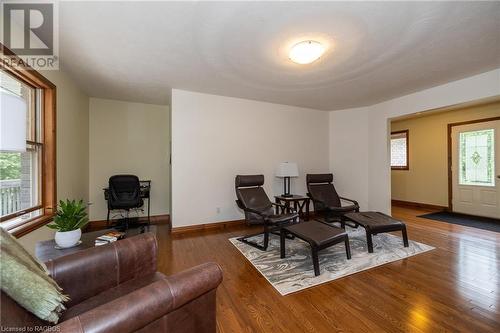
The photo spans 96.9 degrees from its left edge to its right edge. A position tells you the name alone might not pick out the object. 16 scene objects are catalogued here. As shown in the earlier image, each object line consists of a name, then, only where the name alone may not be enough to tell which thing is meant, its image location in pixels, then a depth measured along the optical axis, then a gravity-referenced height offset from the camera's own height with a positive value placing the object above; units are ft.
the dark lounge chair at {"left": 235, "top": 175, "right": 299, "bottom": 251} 10.32 -2.17
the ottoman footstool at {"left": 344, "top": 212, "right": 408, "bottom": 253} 9.57 -2.52
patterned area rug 7.48 -3.71
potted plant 5.75 -1.49
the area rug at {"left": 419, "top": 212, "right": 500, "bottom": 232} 13.48 -3.56
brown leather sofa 2.69 -1.97
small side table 13.53 -2.11
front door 14.82 -0.15
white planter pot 5.72 -1.82
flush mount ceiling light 7.57 +4.10
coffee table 5.32 -2.06
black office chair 12.66 -1.46
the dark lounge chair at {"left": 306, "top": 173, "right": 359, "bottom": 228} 12.84 -1.97
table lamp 14.10 -0.15
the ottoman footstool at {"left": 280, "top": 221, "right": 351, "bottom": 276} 7.75 -2.56
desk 13.10 -1.40
